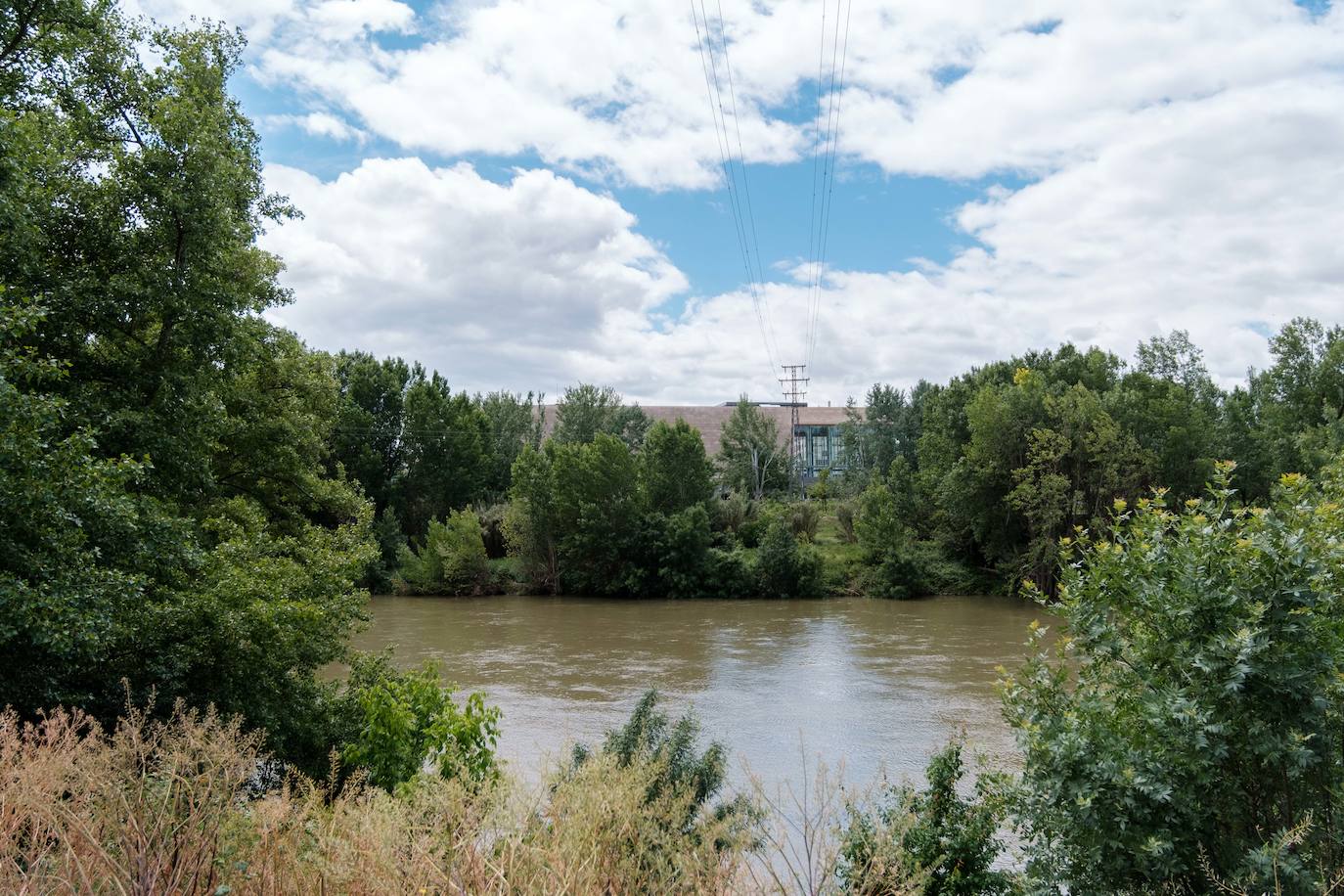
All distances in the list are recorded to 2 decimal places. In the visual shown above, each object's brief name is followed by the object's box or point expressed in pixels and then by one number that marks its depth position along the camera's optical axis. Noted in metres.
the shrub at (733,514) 43.66
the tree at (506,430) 53.75
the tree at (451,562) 41.31
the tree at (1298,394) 37.03
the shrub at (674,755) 7.26
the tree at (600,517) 40.25
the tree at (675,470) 42.50
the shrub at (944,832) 6.38
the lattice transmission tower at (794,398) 52.84
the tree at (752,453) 55.47
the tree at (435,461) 50.12
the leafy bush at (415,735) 9.07
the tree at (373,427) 48.72
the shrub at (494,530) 45.31
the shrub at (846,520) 45.66
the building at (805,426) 69.06
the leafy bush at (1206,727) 5.24
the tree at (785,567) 39.09
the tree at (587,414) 56.84
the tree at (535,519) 40.84
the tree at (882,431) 54.88
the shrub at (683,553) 39.66
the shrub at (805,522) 44.28
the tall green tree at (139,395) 7.73
